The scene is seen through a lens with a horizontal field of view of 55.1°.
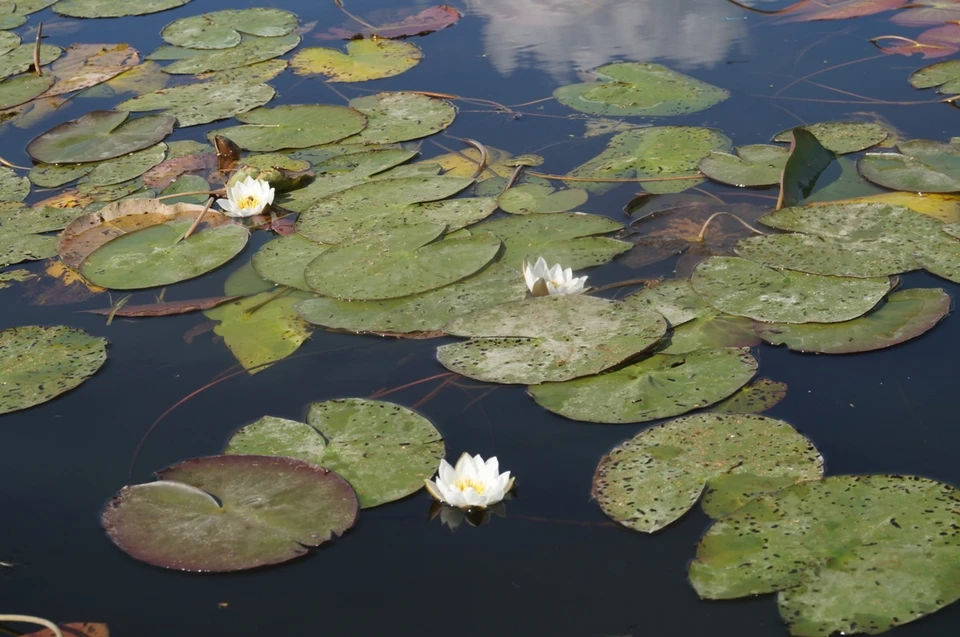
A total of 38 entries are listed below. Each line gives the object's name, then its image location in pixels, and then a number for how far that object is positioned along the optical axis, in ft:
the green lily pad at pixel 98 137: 13.20
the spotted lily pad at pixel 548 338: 7.86
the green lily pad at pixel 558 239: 9.68
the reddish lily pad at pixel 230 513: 6.40
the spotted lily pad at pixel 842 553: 5.46
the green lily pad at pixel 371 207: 10.52
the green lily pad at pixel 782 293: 8.30
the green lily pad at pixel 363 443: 6.93
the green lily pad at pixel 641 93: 13.02
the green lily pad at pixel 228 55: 16.14
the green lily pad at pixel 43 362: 8.34
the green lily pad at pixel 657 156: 11.25
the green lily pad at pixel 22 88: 15.47
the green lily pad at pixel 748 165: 10.94
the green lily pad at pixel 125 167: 12.54
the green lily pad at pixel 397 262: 9.27
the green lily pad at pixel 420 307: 8.77
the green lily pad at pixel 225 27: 17.16
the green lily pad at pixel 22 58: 16.67
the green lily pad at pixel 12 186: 12.26
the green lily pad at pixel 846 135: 11.51
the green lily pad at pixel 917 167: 10.48
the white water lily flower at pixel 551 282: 8.73
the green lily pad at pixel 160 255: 10.05
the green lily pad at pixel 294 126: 13.05
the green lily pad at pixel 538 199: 10.80
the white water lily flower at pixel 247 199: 11.18
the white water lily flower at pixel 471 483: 6.54
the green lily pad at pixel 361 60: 15.31
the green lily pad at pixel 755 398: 7.37
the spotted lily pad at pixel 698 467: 6.46
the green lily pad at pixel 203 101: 14.24
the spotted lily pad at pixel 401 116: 12.98
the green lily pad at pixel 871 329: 7.95
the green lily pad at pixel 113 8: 19.03
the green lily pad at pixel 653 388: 7.39
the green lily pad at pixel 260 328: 8.66
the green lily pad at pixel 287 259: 9.77
